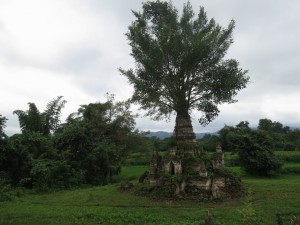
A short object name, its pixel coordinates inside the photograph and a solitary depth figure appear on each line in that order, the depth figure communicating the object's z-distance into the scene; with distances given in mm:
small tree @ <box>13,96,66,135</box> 32656
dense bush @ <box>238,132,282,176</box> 31580
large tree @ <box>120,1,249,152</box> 19641
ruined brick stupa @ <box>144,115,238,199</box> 17781
